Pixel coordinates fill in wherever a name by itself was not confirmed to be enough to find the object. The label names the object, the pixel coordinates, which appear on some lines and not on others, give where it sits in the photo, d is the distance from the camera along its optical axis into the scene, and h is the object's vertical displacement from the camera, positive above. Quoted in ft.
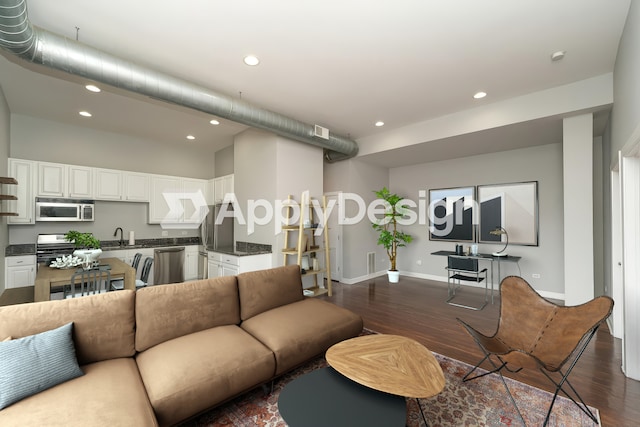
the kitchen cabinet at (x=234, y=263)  14.12 -2.59
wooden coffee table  5.22 -3.28
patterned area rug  6.08 -4.64
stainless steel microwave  14.58 +0.39
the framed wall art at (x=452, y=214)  18.26 +0.10
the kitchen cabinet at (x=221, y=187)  18.79 +2.12
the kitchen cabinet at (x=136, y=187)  17.39 +1.95
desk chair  14.17 -2.81
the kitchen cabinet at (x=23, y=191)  13.84 +1.34
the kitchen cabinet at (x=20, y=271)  13.07 -2.67
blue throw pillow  4.54 -2.67
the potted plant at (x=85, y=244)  10.96 -1.33
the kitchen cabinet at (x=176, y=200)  18.54 +1.14
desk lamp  16.56 -1.08
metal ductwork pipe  6.18 +4.38
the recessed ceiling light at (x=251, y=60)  9.11 +5.35
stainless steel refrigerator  18.01 -0.99
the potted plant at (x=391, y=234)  18.71 -1.27
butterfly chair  6.26 -3.08
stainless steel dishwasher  17.08 -3.19
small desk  14.60 -2.34
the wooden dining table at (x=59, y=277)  8.99 -2.19
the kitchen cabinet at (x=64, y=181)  14.69 +2.03
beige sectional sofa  4.58 -3.16
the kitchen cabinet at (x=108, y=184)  16.37 +2.00
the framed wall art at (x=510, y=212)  16.10 +0.21
